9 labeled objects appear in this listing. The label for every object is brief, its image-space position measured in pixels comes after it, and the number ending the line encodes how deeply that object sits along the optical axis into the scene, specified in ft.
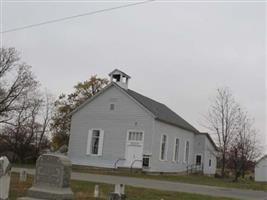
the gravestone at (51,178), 39.14
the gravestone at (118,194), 42.16
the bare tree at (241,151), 126.11
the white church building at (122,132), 113.29
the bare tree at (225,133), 138.62
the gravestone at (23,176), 60.44
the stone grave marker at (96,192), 47.70
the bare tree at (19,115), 151.74
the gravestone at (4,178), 40.40
